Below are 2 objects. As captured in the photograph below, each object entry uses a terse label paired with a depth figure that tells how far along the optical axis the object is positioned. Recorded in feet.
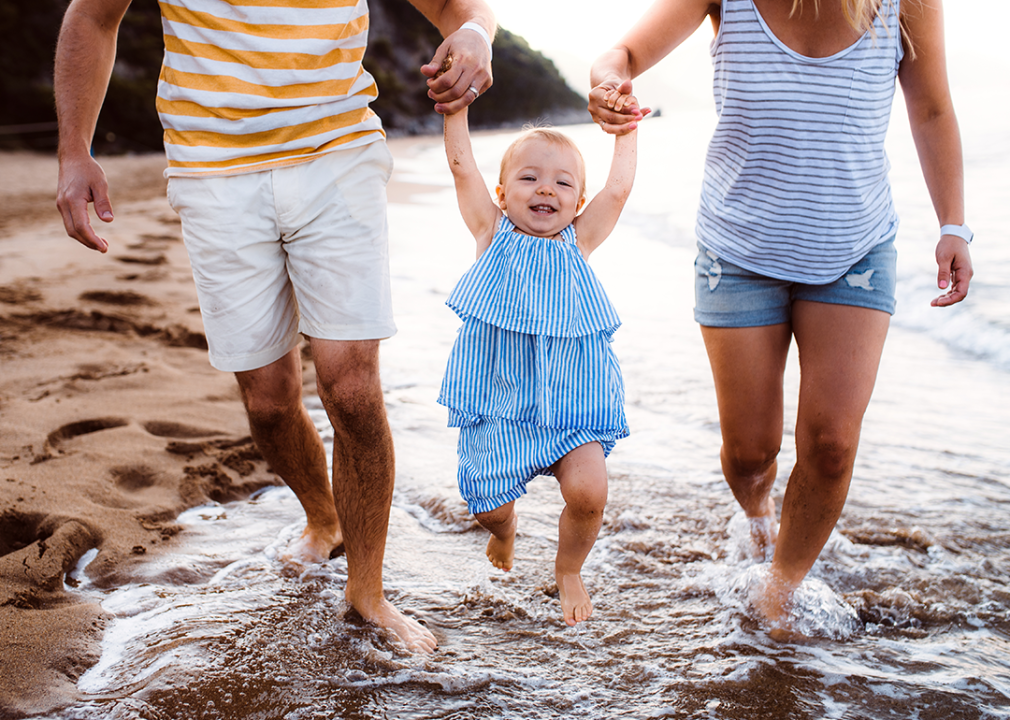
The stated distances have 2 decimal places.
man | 6.98
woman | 7.25
